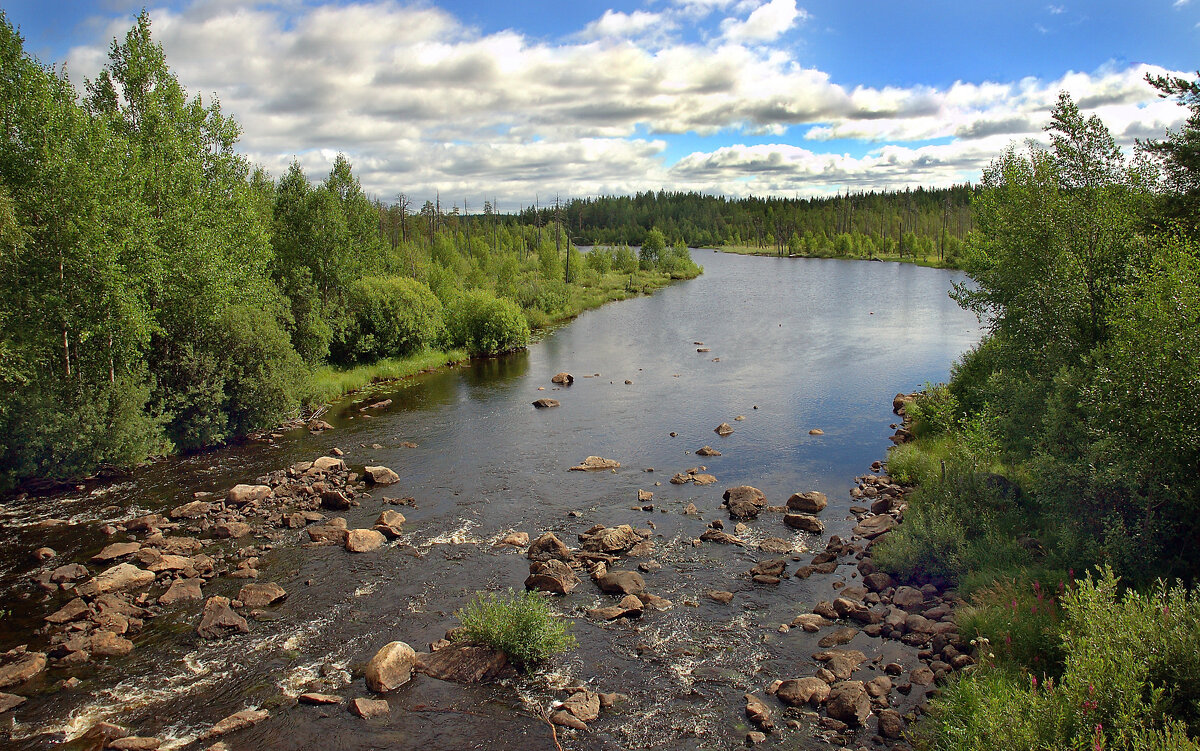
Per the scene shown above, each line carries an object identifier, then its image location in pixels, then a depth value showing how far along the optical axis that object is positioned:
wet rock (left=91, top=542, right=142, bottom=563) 19.94
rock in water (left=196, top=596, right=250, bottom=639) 16.14
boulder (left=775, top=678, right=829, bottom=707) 13.29
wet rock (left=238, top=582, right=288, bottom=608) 17.48
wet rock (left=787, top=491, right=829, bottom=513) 23.00
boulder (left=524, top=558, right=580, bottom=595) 18.08
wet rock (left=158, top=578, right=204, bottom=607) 17.72
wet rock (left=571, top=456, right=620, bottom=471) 27.89
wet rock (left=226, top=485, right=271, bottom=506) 24.28
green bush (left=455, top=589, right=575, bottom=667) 14.84
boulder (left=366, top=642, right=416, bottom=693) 14.04
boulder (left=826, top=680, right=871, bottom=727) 12.67
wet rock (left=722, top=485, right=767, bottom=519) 22.86
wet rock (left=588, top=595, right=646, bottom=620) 16.77
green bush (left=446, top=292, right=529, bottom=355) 53.78
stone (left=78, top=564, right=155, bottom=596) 17.80
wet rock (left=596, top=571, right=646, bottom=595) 17.95
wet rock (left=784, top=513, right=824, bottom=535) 21.64
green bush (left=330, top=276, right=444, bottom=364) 47.34
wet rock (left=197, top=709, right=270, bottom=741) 12.69
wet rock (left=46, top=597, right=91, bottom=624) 16.52
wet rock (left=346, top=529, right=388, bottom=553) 20.70
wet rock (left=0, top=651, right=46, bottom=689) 14.21
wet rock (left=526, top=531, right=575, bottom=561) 19.83
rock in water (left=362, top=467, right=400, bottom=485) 26.64
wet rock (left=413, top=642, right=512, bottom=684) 14.49
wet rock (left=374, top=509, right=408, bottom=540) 21.62
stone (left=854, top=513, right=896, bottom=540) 20.94
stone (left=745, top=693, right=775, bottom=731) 12.68
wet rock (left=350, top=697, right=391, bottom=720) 13.23
